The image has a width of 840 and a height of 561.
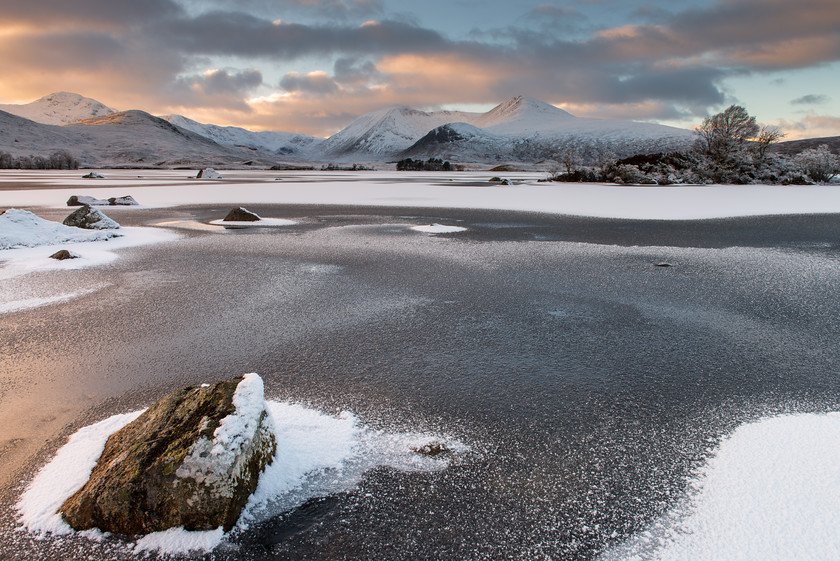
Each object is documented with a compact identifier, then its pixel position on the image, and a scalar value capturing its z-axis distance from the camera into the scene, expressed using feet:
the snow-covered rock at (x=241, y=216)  45.73
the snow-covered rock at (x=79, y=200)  54.39
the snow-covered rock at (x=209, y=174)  146.82
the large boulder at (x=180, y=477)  7.85
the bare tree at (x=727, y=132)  118.93
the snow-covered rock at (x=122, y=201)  60.90
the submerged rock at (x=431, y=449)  9.93
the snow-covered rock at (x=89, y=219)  37.11
